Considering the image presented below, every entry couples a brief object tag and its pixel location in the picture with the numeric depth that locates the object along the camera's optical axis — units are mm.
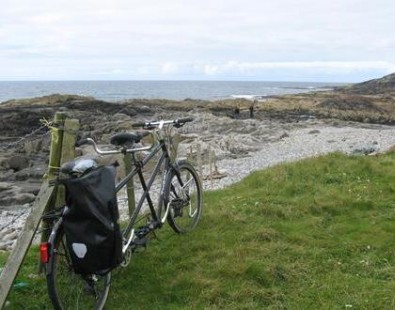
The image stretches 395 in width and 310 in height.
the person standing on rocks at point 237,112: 44969
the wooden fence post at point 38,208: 4777
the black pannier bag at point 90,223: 4508
